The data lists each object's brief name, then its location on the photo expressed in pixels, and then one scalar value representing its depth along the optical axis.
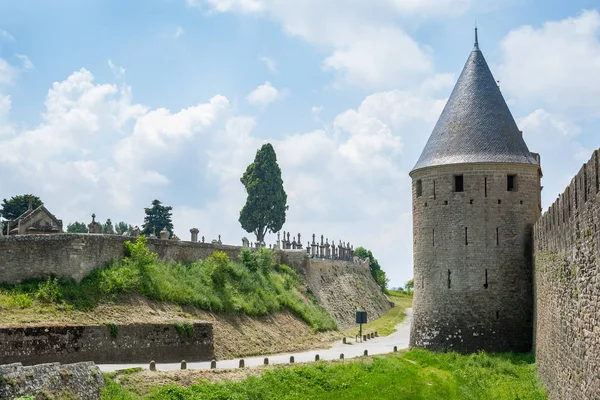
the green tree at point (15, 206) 53.03
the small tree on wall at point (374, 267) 73.25
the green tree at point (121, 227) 99.14
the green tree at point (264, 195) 58.72
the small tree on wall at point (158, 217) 58.16
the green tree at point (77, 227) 84.12
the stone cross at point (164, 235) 34.66
